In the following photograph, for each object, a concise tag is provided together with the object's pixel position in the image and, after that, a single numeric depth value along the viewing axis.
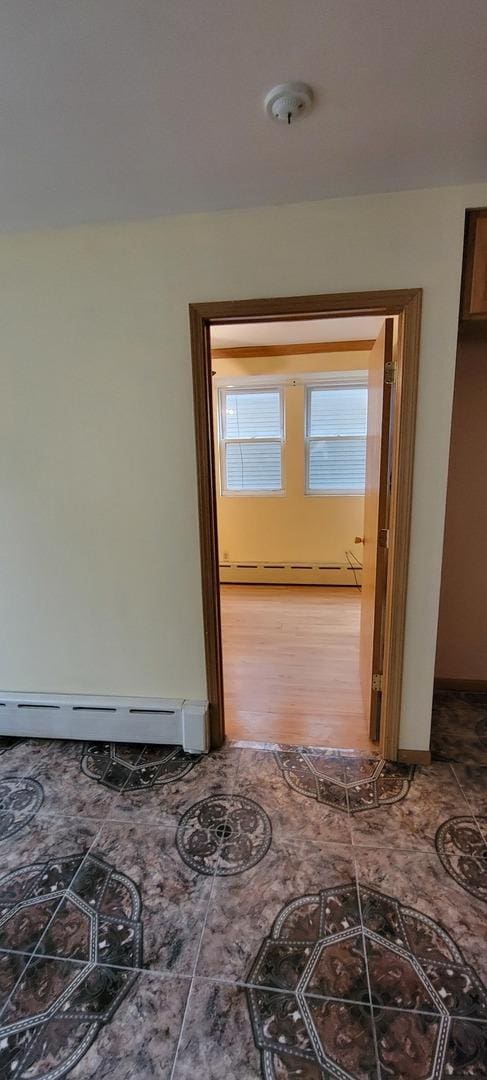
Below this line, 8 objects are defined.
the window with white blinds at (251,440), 4.74
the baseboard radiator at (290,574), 4.77
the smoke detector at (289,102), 1.18
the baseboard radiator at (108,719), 2.07
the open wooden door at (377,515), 1.88
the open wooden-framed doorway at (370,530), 1.71
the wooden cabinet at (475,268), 1.58
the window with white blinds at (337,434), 4.56
